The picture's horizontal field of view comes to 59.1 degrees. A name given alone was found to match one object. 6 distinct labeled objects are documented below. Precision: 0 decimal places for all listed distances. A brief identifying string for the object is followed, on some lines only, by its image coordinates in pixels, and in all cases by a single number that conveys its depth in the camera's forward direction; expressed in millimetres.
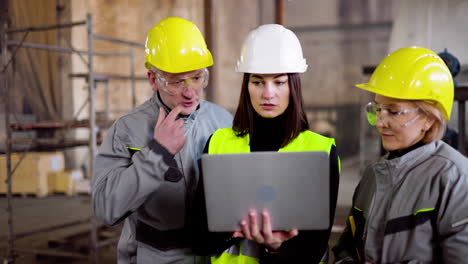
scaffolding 4598
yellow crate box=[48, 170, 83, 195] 8562
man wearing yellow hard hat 1654
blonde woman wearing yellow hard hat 1329
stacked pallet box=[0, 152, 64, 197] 8133
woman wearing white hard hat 1534
